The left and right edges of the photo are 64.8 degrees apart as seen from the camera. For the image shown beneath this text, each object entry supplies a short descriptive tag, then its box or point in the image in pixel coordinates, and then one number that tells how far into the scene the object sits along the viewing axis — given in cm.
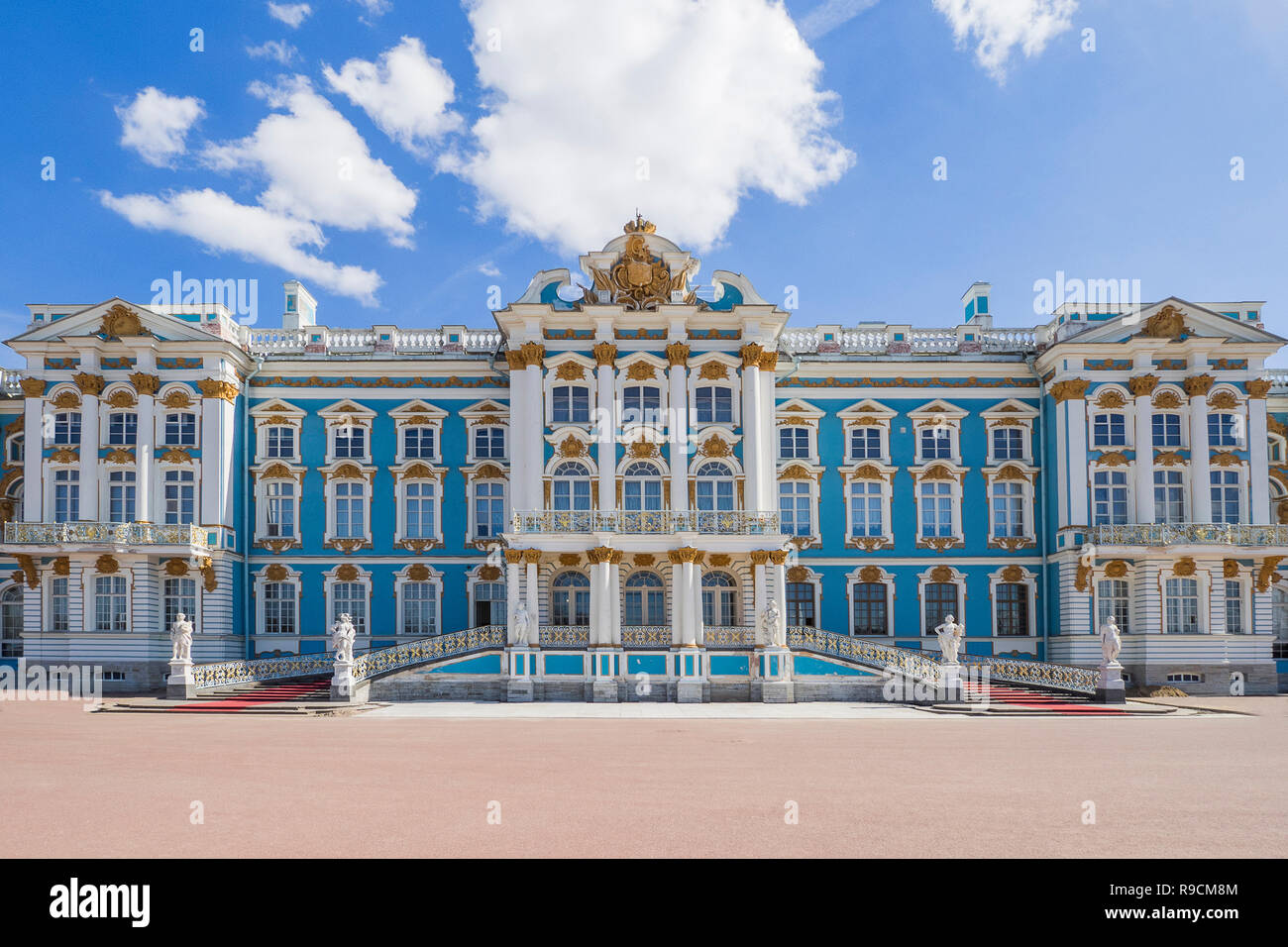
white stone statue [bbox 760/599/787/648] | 3094
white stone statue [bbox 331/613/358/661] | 2836
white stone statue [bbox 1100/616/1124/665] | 2883
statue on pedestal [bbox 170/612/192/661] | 2939
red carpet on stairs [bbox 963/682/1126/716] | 2662
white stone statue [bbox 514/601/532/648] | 3077
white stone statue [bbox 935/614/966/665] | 3064
